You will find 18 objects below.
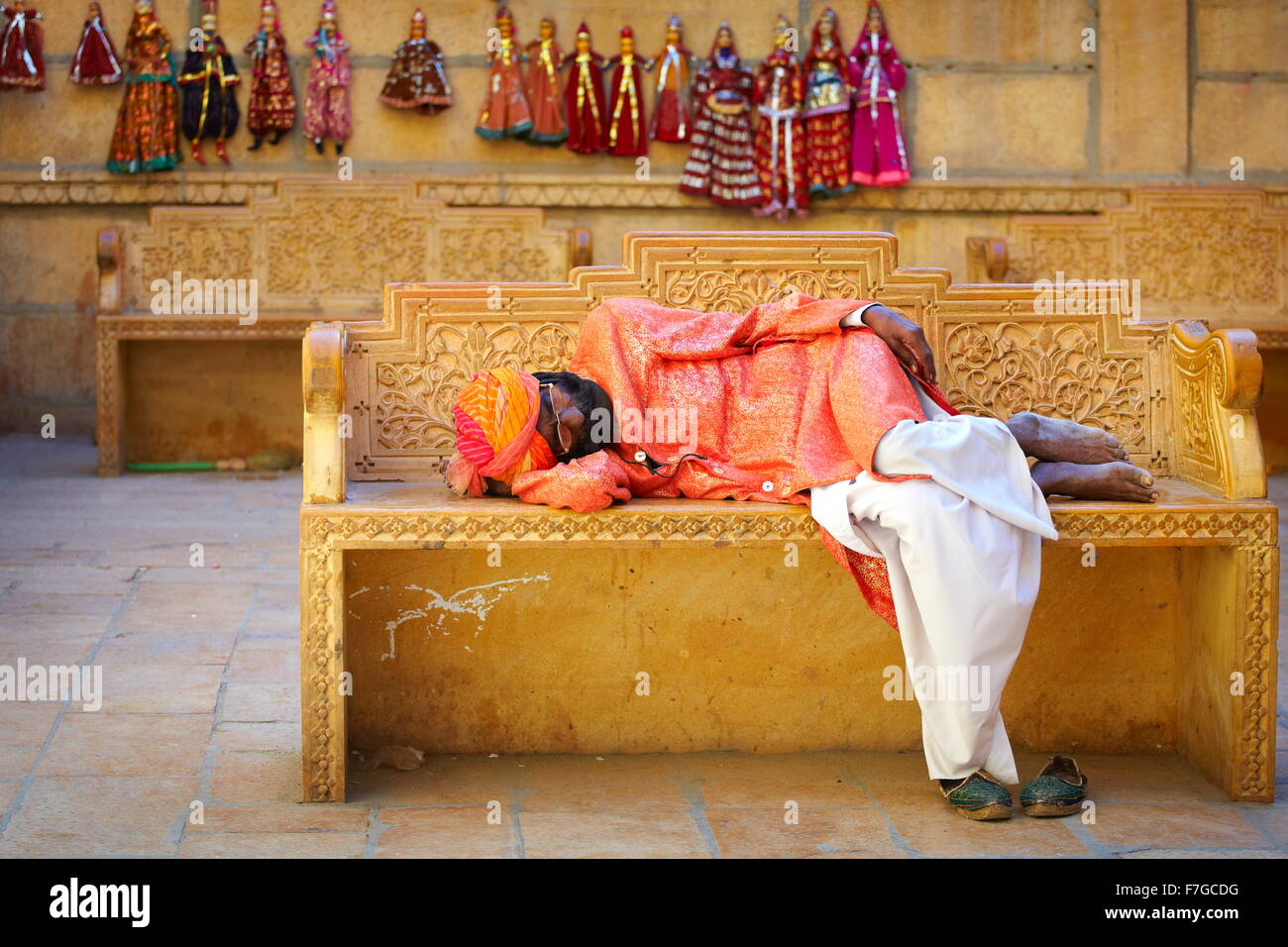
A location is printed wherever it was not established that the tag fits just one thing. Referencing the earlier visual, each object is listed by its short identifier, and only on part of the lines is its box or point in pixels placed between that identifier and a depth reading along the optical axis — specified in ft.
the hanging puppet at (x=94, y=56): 30.76
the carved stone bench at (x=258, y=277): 28.55
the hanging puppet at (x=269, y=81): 30.89
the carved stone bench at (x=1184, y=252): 29.60
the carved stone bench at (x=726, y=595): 13.74
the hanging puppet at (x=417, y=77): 31.07
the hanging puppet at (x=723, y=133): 31.48
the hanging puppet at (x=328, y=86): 30.96
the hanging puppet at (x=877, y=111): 31.37
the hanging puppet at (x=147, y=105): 30.68
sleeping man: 11.75
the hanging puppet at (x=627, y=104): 31.50
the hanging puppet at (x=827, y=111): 31.40
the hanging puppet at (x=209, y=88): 30.78
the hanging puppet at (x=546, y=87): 31.32
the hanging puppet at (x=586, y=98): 31.45
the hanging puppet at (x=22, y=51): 30.68
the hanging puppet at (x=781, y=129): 31.48
